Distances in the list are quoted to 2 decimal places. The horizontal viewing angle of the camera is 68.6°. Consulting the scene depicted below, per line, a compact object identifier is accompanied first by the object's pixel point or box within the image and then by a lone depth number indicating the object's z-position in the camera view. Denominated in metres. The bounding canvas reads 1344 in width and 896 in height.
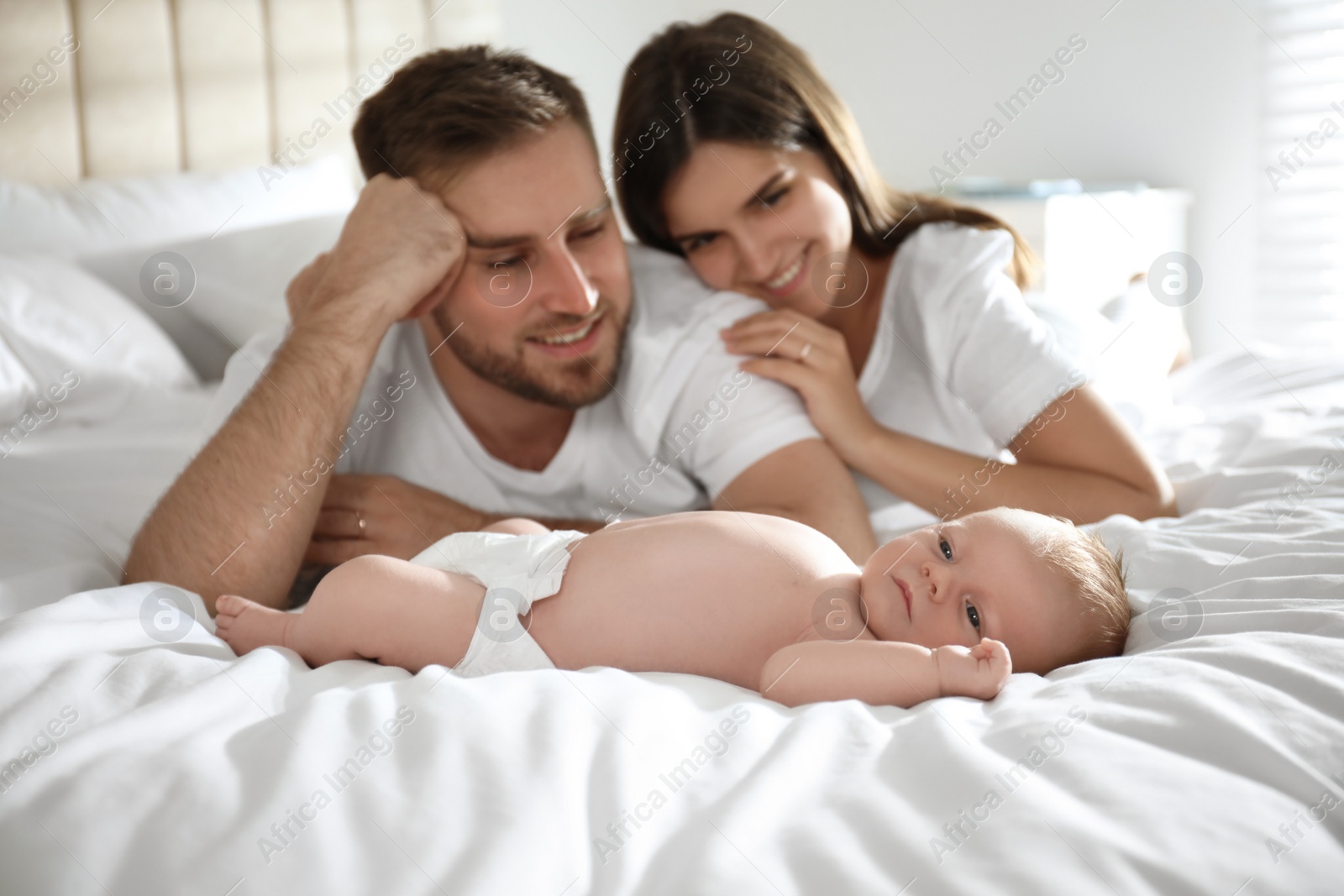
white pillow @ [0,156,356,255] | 1.83
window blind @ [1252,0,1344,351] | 2.69
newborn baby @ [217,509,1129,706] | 0.86
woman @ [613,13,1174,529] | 1.27
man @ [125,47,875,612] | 1.17
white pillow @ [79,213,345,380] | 1.86
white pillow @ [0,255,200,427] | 1.53
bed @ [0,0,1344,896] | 0.52
